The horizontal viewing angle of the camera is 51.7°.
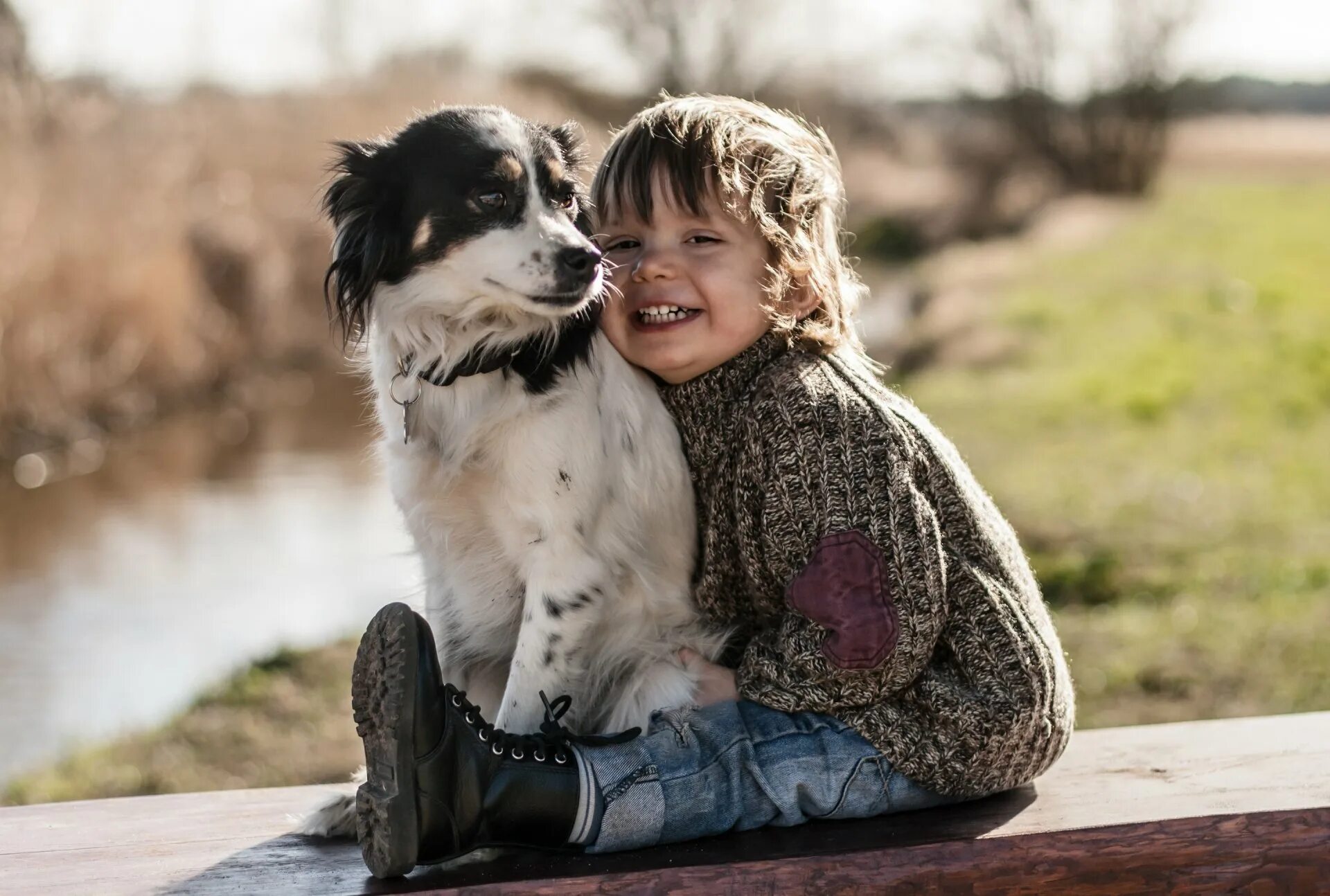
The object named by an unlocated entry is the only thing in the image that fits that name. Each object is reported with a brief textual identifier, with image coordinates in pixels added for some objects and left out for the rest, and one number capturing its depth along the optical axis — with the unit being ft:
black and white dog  8.25
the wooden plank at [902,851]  7.13
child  7.35
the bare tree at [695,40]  84.64
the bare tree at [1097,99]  75.72
